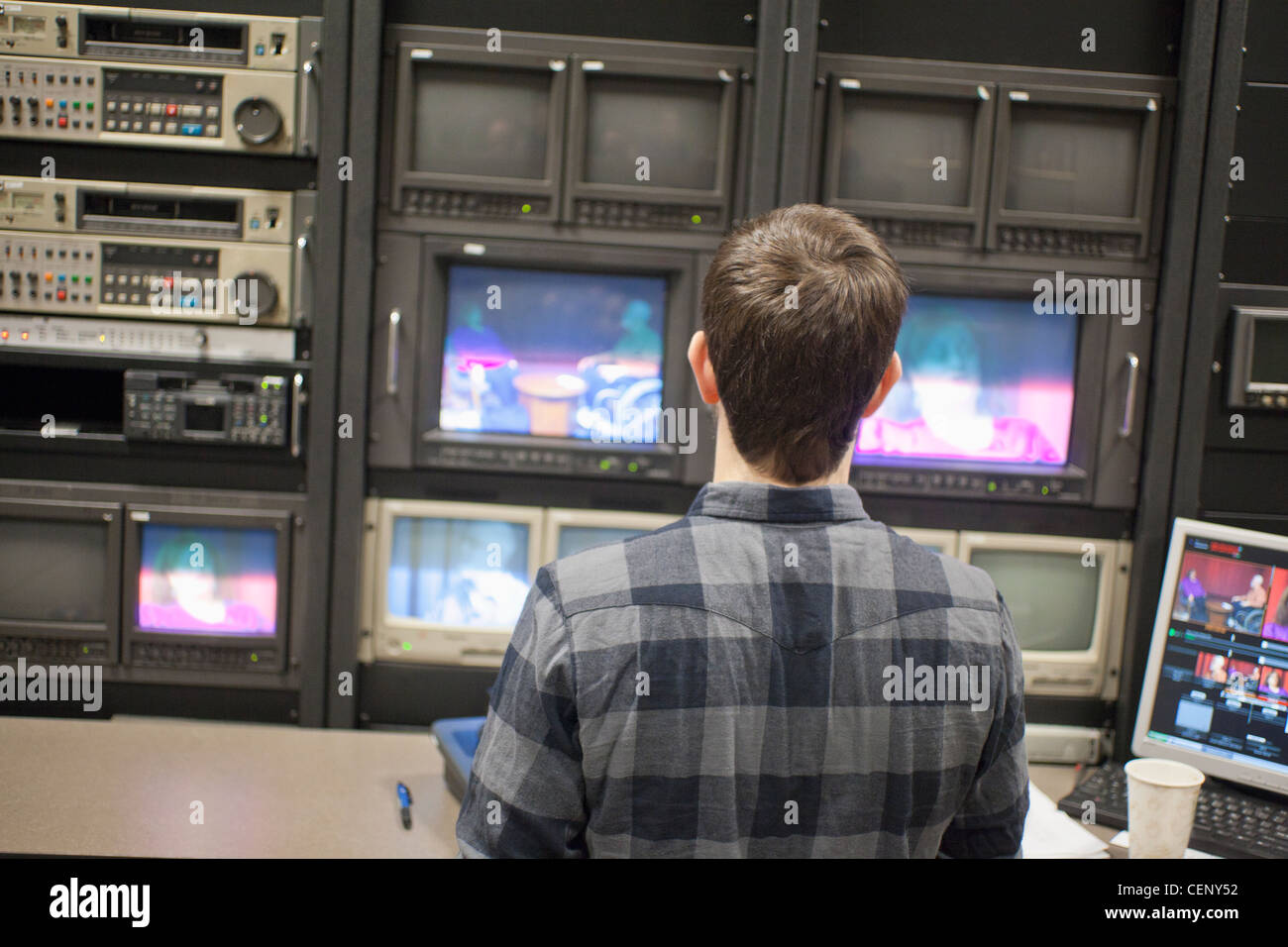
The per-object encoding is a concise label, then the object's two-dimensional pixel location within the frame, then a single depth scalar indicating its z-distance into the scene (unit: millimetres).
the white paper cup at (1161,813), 1315
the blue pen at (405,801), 1465
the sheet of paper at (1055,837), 1393
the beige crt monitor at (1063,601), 1939
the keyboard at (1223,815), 1420
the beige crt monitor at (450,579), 1920
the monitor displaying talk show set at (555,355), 1908
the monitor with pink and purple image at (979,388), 1931
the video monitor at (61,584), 1875
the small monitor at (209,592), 1884
